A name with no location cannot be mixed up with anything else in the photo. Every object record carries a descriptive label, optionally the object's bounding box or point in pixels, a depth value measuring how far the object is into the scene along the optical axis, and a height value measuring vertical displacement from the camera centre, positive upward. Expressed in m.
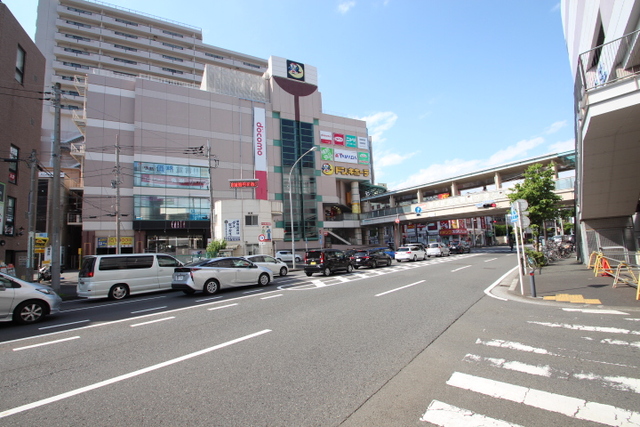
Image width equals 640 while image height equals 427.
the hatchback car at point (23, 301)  8.22 -1.31
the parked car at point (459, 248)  41.50 -1.96
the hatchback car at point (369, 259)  24.06 -1.67
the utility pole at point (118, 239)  23.49 +0.69
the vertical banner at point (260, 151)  47.22 +13.57
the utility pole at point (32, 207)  18.47 +2.74
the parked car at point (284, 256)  33.56 -1.53
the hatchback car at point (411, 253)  30.86 -1.71
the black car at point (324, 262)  18.91 -1.37
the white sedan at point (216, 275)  12.40 -1.29
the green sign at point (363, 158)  56.94 +14.14
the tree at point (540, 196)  20.86 +2.26
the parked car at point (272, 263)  20.53 -1.42
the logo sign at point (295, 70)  52.38 +28.08
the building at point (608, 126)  9.53 +3.28
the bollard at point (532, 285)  9.37 -1.61
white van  12.71 -1.12
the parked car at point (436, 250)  35.84 -1.75
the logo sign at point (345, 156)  54.50 +14.21
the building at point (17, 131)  18.88 +7.82
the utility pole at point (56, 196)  14.54 +2.57
